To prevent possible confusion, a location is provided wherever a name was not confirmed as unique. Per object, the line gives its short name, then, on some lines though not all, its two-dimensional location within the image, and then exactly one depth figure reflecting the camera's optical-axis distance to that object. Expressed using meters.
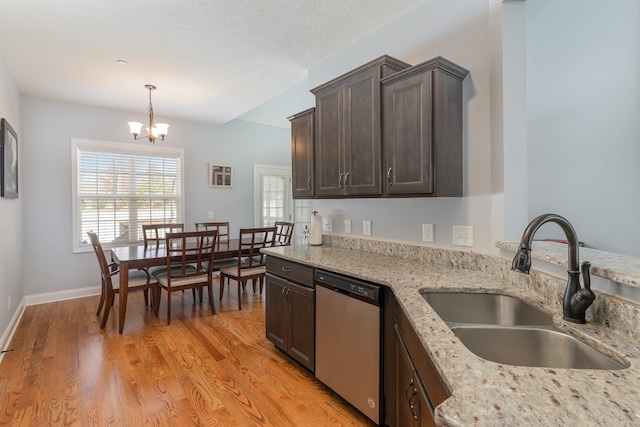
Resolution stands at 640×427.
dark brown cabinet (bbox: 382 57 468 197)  1.77
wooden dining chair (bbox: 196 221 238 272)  4.00
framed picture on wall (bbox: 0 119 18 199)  2.75
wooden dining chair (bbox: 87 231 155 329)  3.18
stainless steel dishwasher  1.69
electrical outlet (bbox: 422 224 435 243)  2.11
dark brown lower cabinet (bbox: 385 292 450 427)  0.98
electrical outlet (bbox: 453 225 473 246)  1.92
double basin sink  1.00
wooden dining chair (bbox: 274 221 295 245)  4.28
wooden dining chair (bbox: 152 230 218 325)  3.25
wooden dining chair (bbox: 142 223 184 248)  4.07
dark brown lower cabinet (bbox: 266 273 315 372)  2.16
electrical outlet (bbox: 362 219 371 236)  2.56
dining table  3.04
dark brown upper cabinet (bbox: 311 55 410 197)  2.03
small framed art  5.26
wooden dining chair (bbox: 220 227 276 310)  3.71
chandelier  3.53
